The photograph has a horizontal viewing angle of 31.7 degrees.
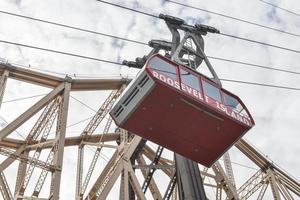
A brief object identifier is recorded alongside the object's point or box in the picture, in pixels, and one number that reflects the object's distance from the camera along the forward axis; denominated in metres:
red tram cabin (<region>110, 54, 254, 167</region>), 15.39
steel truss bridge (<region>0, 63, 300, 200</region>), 20.09
